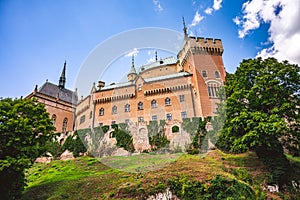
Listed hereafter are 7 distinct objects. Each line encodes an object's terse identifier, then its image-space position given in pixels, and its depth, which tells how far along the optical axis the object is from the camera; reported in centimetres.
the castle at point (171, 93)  3847
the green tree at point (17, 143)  1532
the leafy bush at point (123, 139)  3139
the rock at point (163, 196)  1379
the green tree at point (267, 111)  1700
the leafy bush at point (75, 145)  3381
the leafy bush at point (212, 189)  1342
